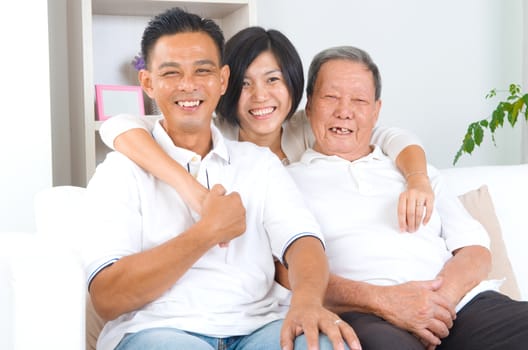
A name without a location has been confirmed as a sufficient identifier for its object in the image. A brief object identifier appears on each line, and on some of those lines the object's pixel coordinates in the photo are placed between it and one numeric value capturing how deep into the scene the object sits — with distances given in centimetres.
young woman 218
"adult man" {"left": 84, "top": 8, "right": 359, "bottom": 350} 163
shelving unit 306
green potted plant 343
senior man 182
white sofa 132
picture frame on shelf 322
